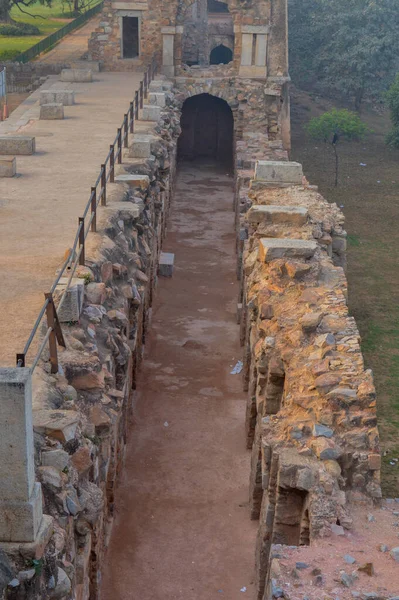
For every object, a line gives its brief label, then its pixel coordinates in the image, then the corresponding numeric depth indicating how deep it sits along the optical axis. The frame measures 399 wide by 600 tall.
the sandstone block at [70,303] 9.74
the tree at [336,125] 32.12
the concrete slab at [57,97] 24.44
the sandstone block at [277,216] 14.62
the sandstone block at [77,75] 28.77
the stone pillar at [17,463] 6.14
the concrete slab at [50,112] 22.89
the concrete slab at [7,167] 16.45
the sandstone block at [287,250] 12.73
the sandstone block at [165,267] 20.62
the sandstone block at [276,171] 17.39
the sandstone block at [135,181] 16.39
